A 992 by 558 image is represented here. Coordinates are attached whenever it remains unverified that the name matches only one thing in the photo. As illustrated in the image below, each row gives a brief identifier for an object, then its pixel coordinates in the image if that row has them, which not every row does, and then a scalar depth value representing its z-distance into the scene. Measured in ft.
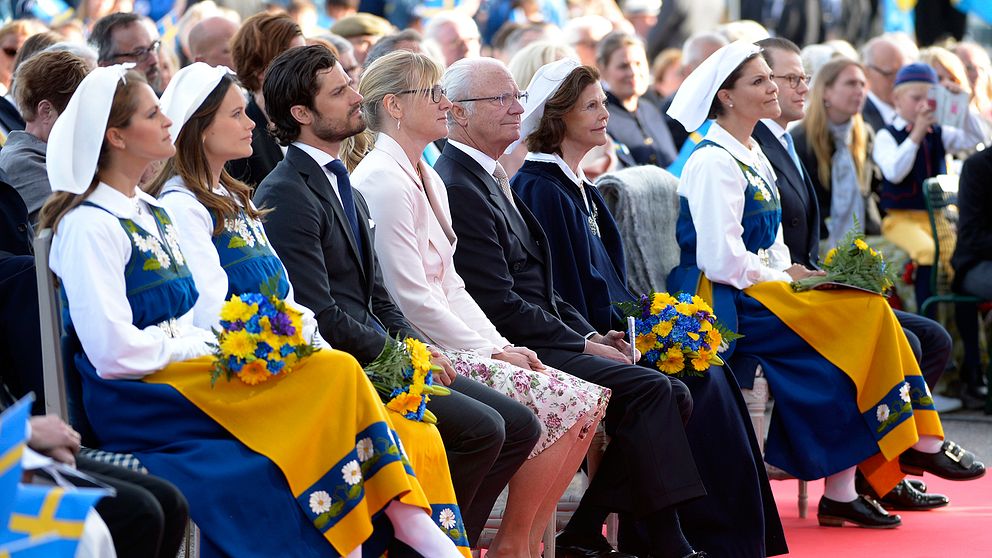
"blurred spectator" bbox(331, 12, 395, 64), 48.62
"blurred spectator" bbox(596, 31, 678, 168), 50.96
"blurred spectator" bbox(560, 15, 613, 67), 58.18
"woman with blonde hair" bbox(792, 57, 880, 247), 49.88
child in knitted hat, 51.67
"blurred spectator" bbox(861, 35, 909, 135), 59.36
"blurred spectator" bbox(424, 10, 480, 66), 55.16
